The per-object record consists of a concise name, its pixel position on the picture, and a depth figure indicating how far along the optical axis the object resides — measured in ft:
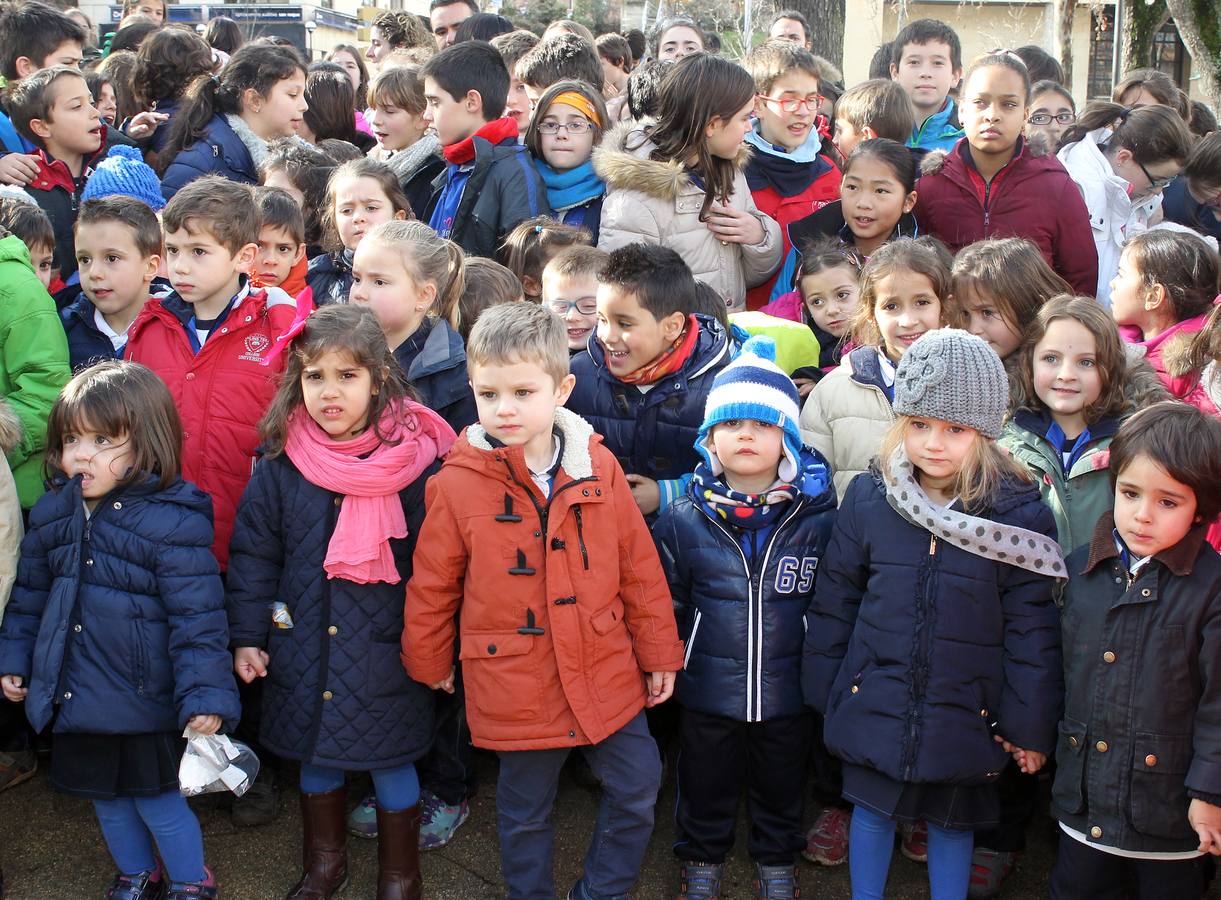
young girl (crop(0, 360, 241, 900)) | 10.89
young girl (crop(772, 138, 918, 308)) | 15.87
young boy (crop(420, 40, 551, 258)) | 16.81
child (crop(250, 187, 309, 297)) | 14.90
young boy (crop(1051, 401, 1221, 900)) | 9.57
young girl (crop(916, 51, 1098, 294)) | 15.74
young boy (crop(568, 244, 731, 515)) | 12.64
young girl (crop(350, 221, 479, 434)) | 12.96
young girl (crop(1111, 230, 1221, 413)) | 13.10
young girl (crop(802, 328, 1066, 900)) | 10.37
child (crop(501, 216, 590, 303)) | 15.58
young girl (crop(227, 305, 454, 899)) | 11.26
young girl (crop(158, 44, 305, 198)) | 19.22
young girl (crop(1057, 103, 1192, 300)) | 18.47
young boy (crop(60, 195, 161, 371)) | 13.80
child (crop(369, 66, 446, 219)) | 18.79
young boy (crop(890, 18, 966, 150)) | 21.68
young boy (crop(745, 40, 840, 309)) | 17.60
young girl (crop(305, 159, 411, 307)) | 14.88
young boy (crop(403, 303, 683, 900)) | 10.72
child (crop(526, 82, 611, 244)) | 17.13
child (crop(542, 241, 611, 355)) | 14.20
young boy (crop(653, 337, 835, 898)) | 11.38
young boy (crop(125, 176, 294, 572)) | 12.65
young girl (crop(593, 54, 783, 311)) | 15.61
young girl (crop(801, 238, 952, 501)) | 12.67
